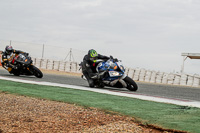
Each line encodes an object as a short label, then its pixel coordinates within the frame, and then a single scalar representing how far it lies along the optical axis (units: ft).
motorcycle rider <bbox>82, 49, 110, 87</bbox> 42.41
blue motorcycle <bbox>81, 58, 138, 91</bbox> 41.04
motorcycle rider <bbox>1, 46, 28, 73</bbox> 57.62
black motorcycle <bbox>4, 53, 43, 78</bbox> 56.24
